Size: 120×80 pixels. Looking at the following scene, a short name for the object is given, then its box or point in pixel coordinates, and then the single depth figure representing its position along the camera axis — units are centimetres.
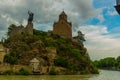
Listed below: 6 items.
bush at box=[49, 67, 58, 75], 3786
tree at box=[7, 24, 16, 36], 4979
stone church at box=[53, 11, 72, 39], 5301
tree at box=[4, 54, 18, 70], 3680
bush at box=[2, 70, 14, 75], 3499
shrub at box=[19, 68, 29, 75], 3577
